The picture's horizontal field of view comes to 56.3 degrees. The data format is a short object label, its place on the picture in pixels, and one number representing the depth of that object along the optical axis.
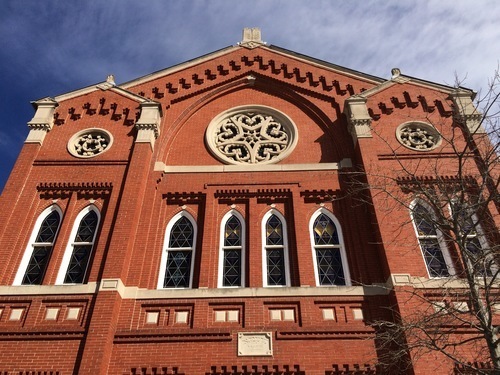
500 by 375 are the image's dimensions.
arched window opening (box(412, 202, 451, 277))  11.73
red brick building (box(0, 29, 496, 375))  10.45
